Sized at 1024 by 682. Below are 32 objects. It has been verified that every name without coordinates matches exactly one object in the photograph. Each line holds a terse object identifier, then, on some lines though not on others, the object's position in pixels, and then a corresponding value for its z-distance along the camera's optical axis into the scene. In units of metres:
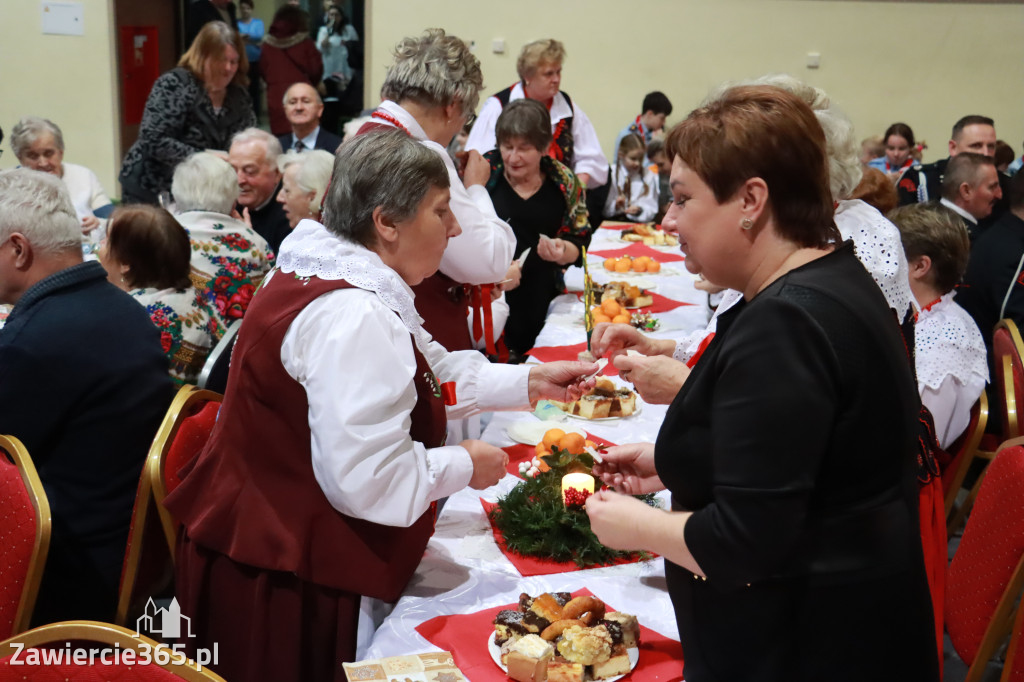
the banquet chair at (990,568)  1.86
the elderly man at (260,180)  4.36
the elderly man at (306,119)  5.69
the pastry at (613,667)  1.46
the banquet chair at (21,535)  1.77
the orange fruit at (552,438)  2.24
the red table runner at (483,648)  1.48
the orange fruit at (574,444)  2.19
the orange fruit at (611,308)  3.61
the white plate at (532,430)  2.43
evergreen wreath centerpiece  1.82
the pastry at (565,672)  1.42
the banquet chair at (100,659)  1.16
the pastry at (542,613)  1.53
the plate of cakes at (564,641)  1.43
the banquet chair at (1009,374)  2.91
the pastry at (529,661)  1.41
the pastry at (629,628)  1.53
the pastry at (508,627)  1.52
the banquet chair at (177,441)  2.03
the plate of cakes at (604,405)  2.61
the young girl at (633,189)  8.02
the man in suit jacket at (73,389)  2.17
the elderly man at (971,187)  4.64
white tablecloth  1.61
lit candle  1.88
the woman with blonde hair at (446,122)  2.61
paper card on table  1.37
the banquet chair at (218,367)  2.91
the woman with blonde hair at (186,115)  5.13
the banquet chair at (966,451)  3.13
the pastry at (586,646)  1.45
